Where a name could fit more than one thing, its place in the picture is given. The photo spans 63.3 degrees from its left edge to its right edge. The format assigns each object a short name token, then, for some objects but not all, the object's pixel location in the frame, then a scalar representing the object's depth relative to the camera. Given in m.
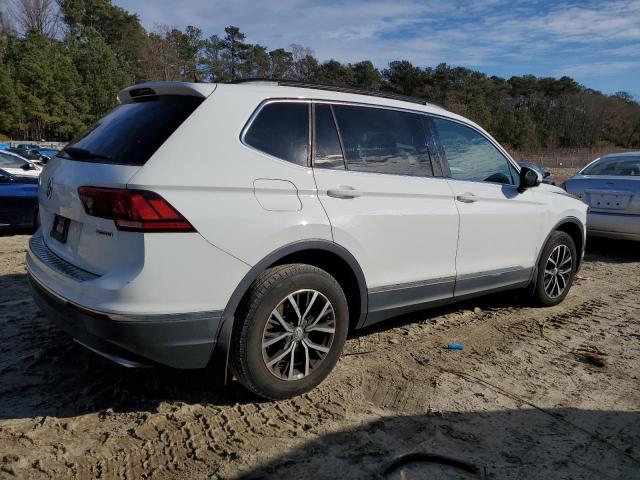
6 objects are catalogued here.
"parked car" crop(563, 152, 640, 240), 7.42
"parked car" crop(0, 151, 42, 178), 10.32
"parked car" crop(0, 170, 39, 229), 8.17
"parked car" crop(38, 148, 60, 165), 28.28
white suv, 2.59
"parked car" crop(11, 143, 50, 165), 27.33
